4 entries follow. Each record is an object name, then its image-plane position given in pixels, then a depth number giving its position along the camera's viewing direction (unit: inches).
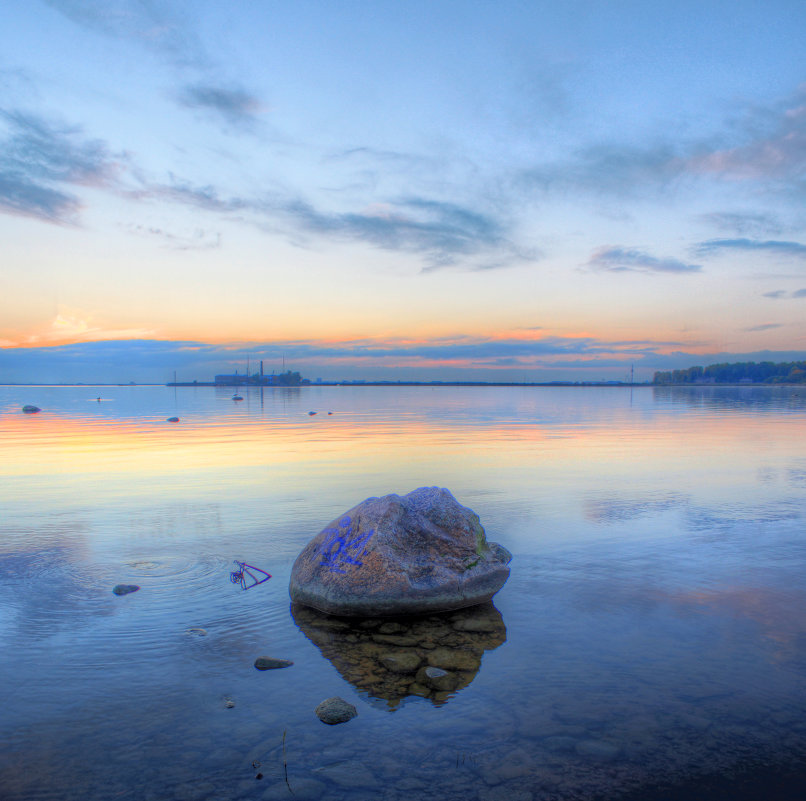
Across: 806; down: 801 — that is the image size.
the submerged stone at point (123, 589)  366.8
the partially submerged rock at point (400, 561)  331.3
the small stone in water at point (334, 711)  231.6
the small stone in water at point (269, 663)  274.4
